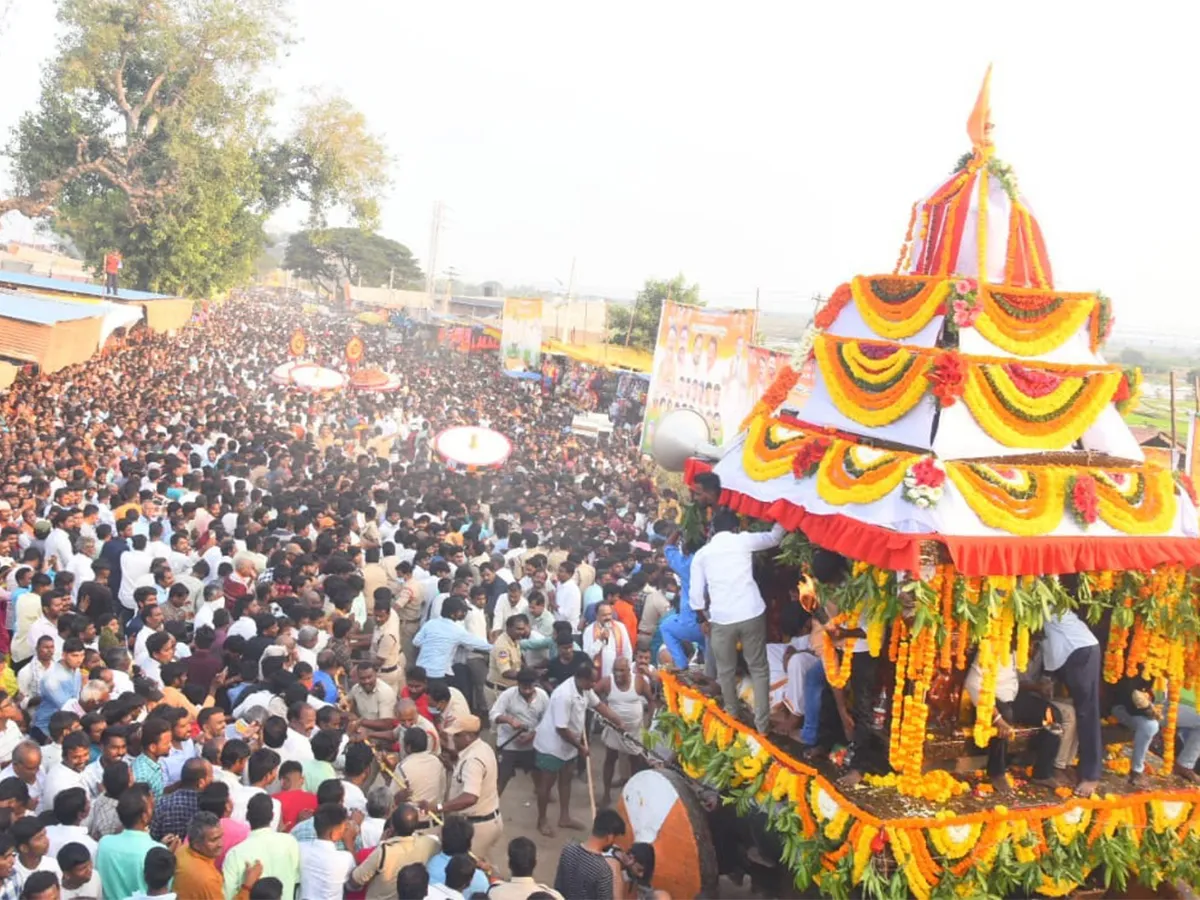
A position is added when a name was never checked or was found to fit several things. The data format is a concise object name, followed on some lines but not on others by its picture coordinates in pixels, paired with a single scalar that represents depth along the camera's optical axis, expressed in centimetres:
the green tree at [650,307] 3912
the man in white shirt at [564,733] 769
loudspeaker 773
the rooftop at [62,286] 2886
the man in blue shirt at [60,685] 699
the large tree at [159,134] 3106
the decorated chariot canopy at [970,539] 525
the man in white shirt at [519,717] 782
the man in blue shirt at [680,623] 762
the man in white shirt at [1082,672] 573
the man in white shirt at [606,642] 844
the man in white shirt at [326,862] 507
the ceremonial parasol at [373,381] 2383
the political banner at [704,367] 1866
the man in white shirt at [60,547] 988
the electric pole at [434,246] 4919
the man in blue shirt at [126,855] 491
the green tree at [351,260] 7250
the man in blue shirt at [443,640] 844
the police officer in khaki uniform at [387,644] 833
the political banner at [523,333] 3141
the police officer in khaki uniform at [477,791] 630
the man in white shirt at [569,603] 991
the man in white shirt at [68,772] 558
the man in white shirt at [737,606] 625
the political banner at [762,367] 1733
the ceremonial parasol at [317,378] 2077
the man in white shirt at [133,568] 934
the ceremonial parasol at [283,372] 2305
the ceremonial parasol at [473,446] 1482
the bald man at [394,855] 519
